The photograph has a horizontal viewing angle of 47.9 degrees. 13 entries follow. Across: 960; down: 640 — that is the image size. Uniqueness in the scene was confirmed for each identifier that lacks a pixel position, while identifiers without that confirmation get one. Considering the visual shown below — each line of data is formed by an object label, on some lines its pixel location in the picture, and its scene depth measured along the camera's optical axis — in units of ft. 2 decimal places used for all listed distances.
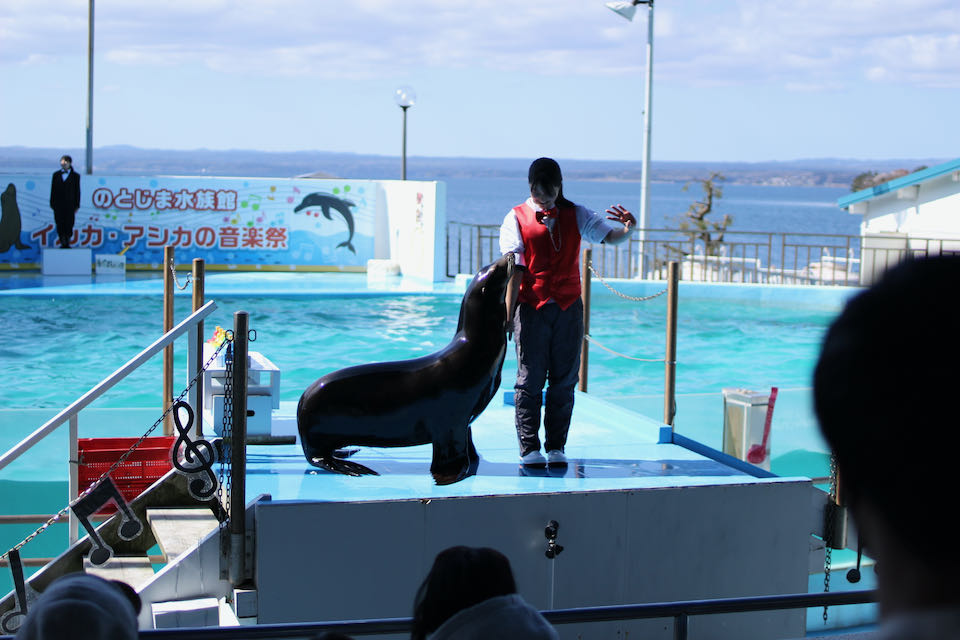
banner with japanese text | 55.72
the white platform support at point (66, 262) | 54.13
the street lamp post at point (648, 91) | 62.13
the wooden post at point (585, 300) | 23.51
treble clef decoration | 15.16
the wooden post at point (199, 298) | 18.07
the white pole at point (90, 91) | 62.34
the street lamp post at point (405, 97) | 59.06
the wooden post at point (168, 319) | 20.95
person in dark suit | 55.16
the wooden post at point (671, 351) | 20.65
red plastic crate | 17.69
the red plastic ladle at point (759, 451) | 23.72
